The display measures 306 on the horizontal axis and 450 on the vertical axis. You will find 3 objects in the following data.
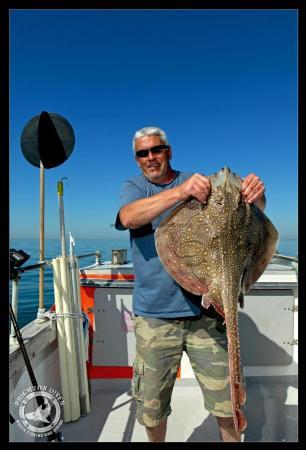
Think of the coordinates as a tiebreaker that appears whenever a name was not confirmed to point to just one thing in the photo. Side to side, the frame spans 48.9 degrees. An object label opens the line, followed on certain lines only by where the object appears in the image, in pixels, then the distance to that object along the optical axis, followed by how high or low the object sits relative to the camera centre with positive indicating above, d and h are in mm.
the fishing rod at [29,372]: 2580 -1124
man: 2412 -771
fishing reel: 2723 -237
